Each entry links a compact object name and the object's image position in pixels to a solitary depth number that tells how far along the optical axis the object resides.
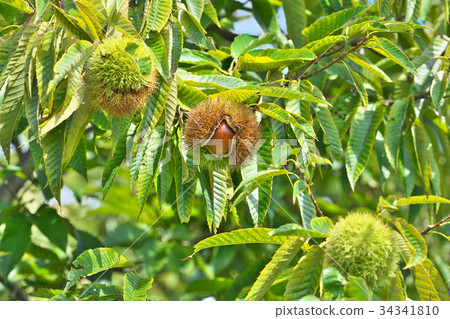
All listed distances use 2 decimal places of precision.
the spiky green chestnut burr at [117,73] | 1.20
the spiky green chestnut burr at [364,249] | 1.18
